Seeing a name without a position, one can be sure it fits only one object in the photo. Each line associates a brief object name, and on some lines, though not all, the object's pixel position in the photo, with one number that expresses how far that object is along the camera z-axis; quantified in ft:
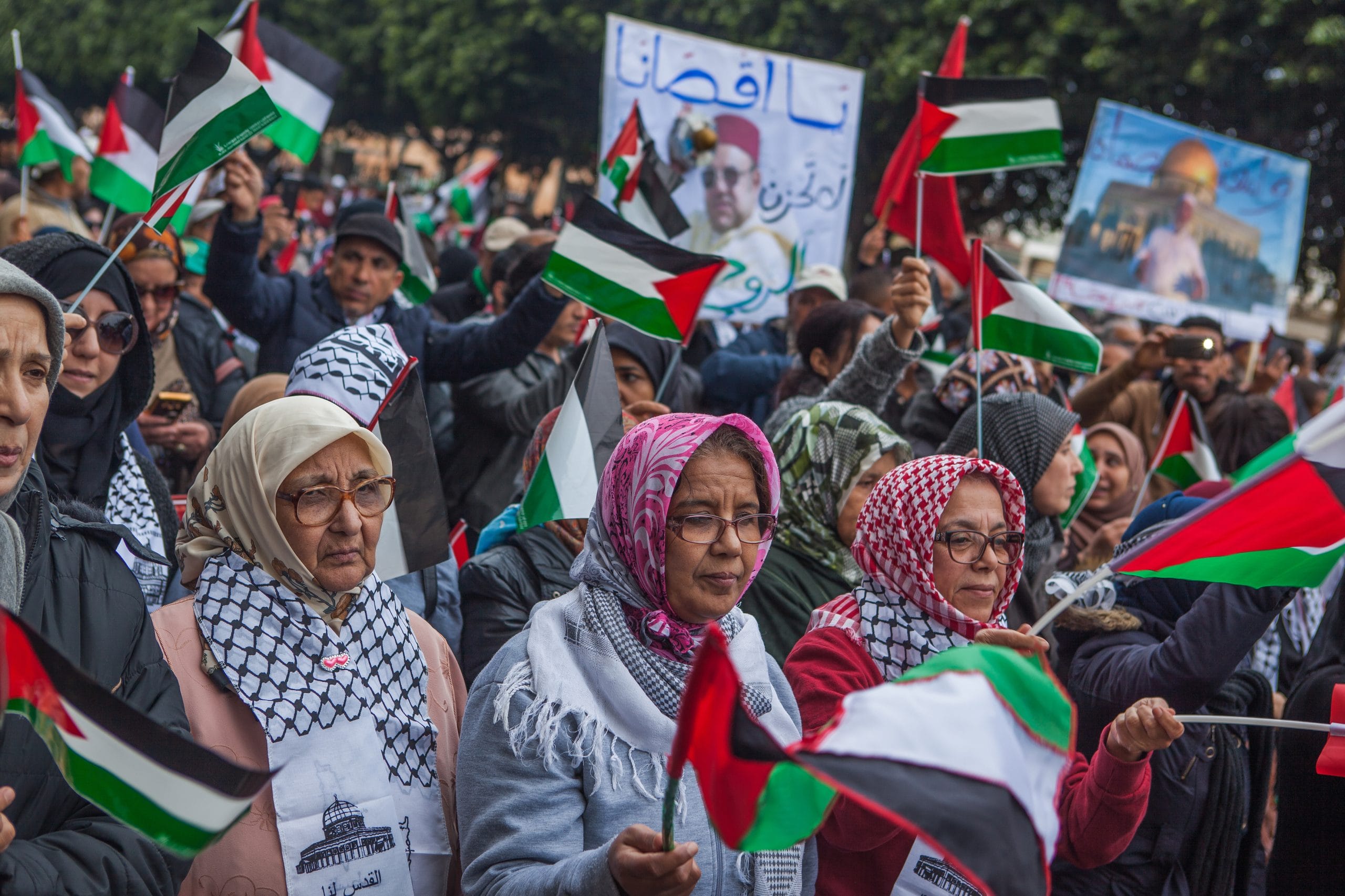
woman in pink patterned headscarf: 6.61
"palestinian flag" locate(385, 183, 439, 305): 20.51
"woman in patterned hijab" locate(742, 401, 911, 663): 10.51
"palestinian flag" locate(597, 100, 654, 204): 17.42
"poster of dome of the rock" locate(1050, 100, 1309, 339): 28.19
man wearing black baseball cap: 14.01
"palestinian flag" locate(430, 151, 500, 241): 38.40
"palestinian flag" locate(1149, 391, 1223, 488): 16.51
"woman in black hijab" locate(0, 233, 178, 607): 9.75
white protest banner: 22.41
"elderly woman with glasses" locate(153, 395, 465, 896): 7.14
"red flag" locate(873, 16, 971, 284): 16.55
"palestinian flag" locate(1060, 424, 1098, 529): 13.71
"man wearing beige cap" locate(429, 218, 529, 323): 23.88
